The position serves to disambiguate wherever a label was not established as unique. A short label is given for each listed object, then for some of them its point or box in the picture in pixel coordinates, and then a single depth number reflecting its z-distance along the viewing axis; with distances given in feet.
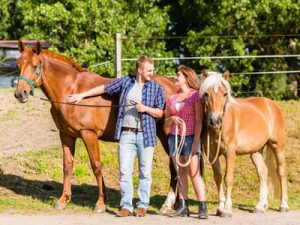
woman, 32.60
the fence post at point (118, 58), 60.29
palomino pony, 31.69
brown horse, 35.41
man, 33.21
